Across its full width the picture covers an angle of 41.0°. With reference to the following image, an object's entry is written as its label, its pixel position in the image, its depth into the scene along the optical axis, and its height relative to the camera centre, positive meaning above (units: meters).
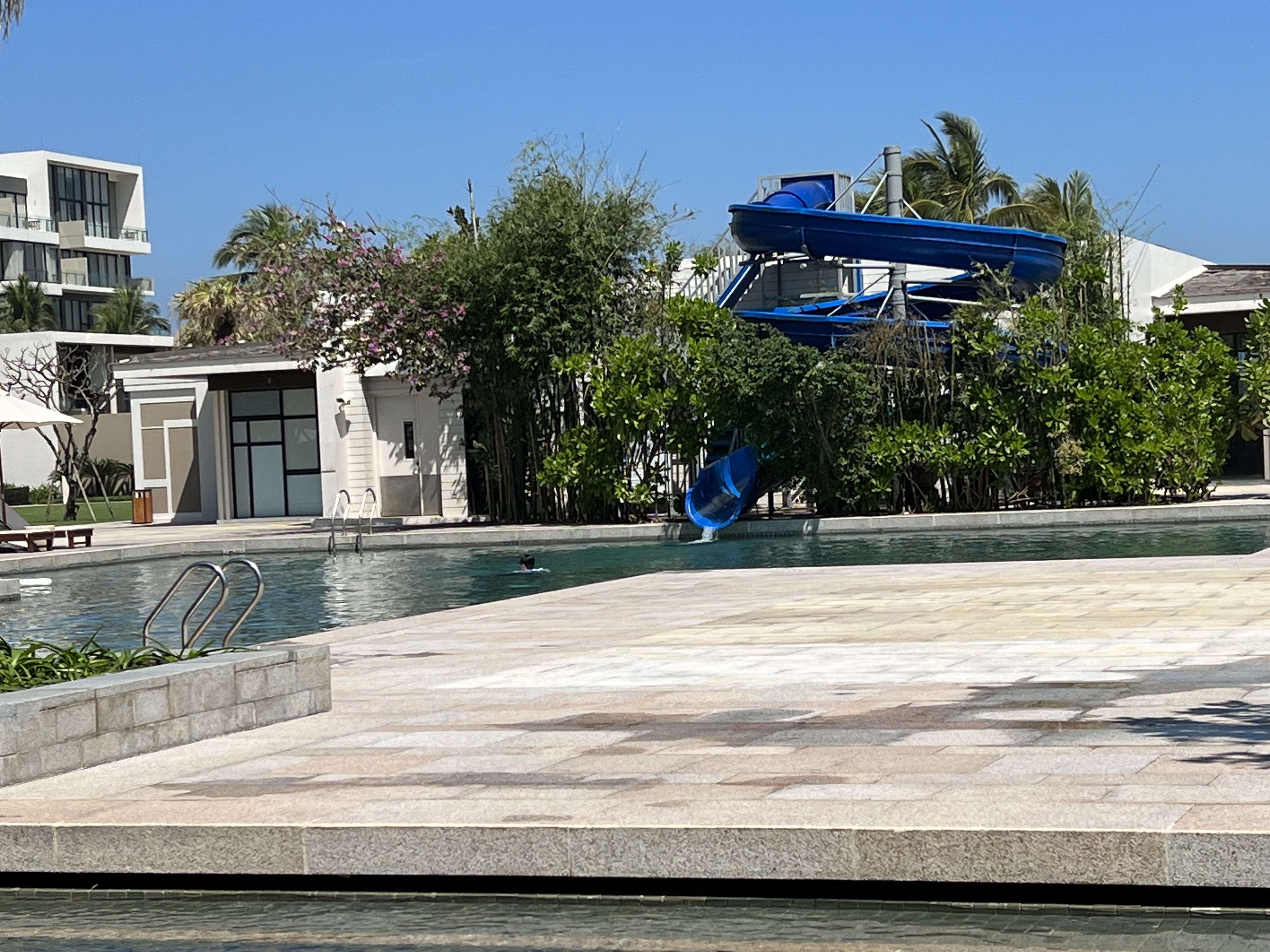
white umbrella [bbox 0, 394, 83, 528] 26.19 +1.62
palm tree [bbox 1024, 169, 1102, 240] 47.12 +7.94
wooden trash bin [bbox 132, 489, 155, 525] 36.12 +0.12
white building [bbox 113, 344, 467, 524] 32.53 +1.38
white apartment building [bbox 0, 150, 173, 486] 74.94 +13.23
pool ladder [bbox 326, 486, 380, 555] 26.27 -0.20
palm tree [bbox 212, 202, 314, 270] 29.81 +9.86
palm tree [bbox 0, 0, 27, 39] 18.77 +5.62
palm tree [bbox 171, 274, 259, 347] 58.12 +6.82
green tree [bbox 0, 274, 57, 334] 72.44 +9.18
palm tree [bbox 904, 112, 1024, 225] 50.12 +8.90
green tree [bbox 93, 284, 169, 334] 75.94 +9.22
